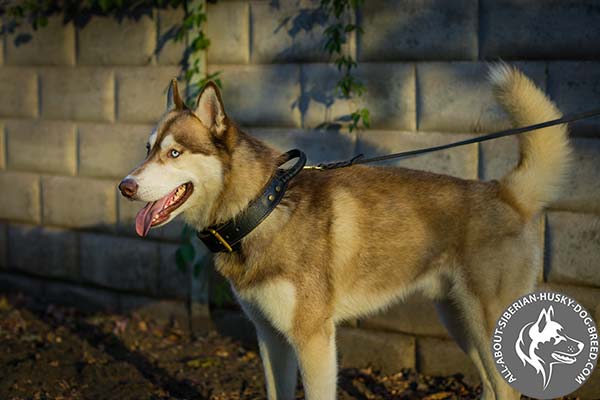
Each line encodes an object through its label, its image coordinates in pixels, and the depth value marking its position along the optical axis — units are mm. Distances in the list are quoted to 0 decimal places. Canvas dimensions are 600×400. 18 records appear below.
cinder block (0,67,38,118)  6191
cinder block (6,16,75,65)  5961
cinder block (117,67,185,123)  5434
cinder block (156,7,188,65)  5363
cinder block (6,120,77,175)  6012
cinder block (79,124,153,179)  5605
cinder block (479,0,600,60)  4051
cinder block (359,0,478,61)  4367
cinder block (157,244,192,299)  5547
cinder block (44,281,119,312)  5977
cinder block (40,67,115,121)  5750
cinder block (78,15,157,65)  5523
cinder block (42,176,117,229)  5828
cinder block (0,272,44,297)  6355
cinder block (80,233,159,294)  5688
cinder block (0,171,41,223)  6242
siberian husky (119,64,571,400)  3445
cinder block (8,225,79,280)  6090
